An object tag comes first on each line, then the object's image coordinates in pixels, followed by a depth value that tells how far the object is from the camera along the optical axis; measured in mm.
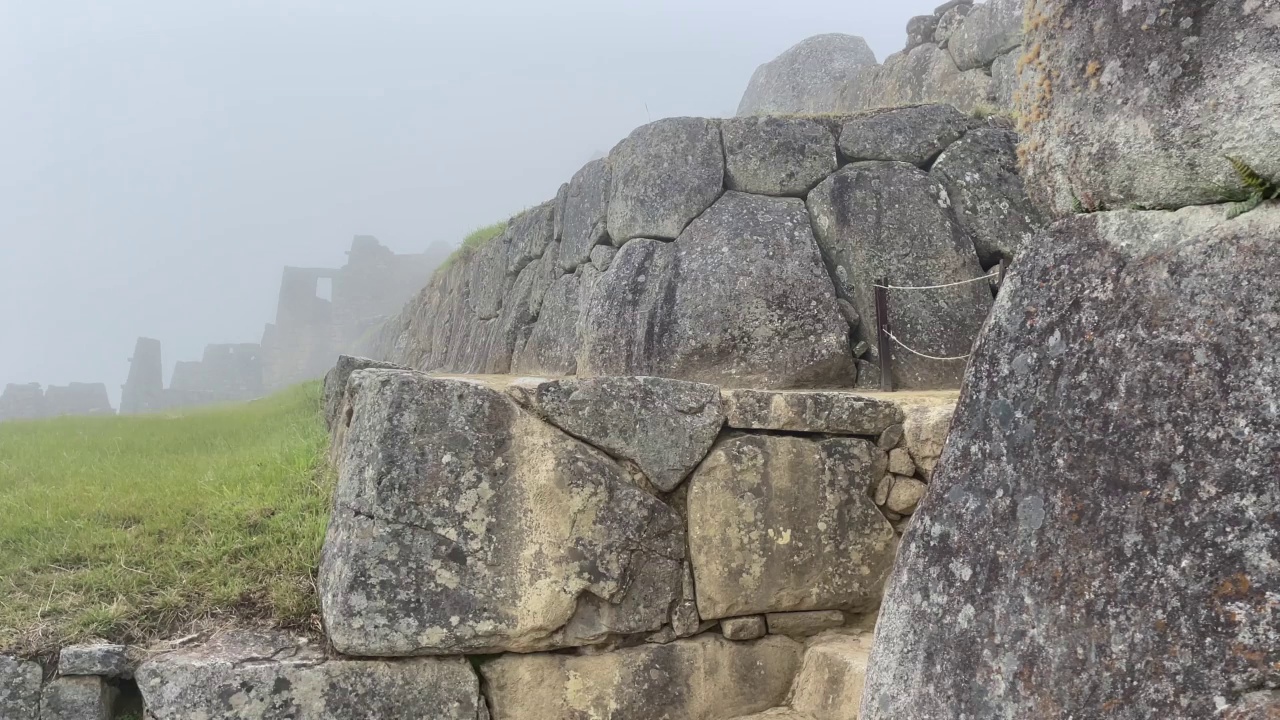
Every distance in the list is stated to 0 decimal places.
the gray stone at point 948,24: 10766
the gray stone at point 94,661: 3627
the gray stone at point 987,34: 9672
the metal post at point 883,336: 5758
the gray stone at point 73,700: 3619
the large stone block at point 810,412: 4312
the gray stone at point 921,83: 10094
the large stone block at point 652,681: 3951
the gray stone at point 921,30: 11398
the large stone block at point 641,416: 4141
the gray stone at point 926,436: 4465
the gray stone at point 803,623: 4312
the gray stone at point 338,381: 5762
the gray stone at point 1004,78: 9273
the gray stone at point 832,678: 3887
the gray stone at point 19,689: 3580
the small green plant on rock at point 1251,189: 1930
